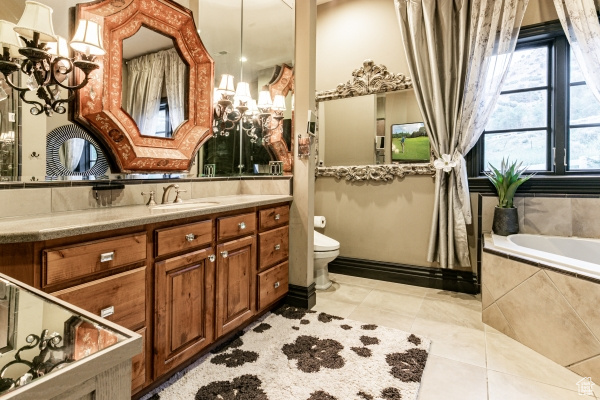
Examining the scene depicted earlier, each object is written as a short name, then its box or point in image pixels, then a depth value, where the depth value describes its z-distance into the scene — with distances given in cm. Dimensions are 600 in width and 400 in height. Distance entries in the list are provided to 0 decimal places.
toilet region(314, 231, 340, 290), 298
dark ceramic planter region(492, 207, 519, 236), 282
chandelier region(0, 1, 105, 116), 143
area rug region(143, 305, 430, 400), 164
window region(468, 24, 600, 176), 281
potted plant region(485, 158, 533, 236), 281
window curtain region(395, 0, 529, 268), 288
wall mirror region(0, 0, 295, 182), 254
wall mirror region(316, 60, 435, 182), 335
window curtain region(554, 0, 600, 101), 247
